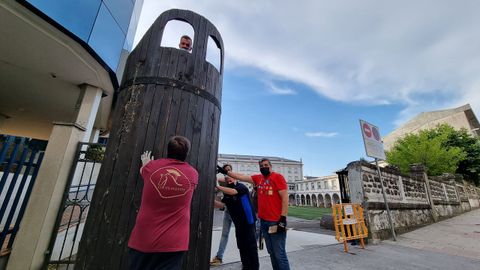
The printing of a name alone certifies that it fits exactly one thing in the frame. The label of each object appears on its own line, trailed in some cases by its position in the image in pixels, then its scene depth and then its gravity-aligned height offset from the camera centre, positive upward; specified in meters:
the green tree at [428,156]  14.94 +3.68
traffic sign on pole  6.46 +2.00
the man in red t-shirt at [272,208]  2.71 -0.07
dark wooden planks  1.82 +0.62
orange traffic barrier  5.12 -0.36
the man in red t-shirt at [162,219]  1.46 -0.14
